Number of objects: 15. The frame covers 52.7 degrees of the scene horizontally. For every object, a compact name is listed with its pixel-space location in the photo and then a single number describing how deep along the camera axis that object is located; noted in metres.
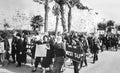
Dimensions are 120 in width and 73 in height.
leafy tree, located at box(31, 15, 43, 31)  35.81
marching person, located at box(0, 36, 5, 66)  6.23
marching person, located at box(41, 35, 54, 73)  5.36
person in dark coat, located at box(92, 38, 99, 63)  6.95
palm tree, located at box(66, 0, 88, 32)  12.67
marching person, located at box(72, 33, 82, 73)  5.18
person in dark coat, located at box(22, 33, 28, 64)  6.13
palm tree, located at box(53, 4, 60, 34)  12.57
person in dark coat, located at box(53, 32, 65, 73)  4.80
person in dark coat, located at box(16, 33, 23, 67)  6.09
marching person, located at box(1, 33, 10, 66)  6.35
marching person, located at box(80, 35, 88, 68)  6.30
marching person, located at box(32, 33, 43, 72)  5.52
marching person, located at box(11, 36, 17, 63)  6.14
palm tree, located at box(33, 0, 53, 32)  11.98
